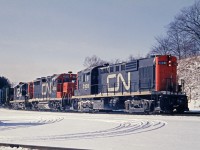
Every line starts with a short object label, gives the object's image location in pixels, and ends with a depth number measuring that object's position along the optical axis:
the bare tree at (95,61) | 82.60
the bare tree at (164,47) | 59.94
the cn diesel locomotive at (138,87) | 19.64
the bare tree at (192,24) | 47.72
